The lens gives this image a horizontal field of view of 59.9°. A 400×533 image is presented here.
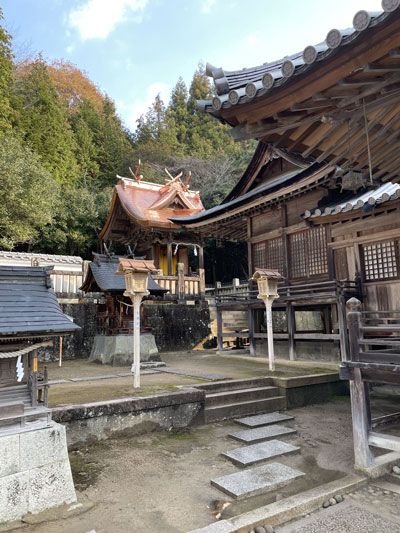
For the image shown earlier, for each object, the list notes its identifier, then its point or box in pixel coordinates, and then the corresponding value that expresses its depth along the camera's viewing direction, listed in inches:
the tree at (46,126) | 956.0
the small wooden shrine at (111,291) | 427.5
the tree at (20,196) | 652.7
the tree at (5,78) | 810.8
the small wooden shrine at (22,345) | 155.0
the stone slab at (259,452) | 196.1
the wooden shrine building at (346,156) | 102.3
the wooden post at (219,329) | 548.8
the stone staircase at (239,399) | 279.9
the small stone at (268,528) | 134.1
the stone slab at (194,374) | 328.2
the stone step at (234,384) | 297.0
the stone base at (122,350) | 434.6
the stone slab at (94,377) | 330.3
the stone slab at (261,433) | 230.1
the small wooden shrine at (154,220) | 723.4
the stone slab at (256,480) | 161.6
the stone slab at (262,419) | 261.4
